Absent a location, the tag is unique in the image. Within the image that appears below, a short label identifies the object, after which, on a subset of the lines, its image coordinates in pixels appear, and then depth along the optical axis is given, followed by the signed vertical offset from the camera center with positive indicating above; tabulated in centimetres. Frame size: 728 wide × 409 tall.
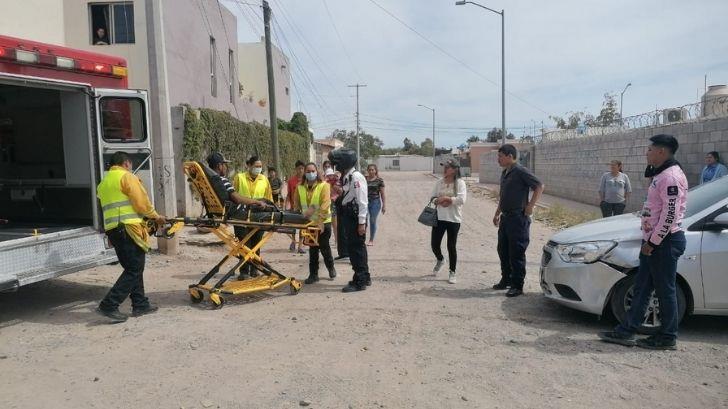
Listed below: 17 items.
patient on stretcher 639 -45
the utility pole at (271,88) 1502 +220
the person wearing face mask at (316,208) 754 -58
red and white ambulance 596 +32
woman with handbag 751 -58
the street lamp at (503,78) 2415 +361
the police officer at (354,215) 721 -65
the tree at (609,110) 4153 +369
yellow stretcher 636 -72
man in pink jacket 479 -71
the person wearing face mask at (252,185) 802 -26
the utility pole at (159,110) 939 +99
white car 526 -103
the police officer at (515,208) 680 -57
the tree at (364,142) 9580 +425
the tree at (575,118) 5226 +388
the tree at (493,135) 9624 +474
